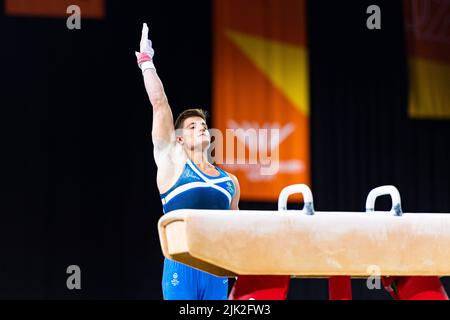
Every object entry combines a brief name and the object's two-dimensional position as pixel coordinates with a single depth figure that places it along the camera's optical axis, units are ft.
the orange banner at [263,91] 53.57
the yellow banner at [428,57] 55.52
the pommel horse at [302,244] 19.54
